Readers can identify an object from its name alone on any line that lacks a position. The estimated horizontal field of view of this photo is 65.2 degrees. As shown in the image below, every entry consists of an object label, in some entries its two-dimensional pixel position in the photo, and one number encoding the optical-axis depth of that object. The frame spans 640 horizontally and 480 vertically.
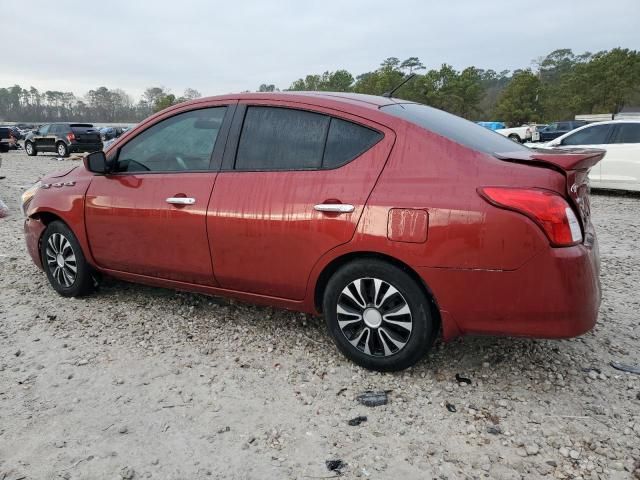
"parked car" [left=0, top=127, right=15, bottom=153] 26.90
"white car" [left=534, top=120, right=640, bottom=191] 9.62
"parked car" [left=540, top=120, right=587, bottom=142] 23.53
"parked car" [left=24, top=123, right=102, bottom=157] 24.30
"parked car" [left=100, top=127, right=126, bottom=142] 43.38
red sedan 2.47
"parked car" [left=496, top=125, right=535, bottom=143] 29.48
